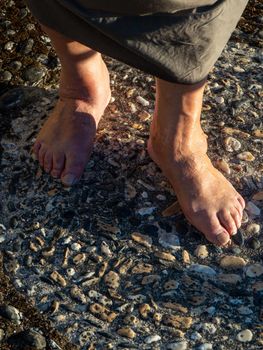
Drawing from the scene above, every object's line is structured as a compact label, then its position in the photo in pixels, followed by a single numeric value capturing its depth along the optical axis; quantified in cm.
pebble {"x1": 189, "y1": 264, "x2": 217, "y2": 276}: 199
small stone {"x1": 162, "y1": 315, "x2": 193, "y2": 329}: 189
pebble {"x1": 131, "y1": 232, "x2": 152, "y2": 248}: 206
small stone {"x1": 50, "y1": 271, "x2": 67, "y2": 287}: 199
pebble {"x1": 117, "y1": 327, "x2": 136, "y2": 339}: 188
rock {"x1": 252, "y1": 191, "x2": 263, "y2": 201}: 215
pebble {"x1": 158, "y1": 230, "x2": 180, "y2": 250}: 205
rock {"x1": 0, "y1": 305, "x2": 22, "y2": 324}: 192
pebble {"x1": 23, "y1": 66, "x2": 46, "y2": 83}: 252
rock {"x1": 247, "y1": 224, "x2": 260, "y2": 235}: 208
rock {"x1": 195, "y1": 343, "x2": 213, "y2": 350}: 185
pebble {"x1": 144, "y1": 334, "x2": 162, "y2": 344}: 187
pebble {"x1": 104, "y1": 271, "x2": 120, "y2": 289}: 198
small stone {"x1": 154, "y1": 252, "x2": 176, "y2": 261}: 203
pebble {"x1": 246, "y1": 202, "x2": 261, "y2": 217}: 211
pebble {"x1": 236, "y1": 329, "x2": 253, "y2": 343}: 186
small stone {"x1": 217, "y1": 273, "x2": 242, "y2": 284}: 197
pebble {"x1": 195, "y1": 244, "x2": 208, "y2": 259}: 203
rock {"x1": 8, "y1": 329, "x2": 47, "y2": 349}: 186
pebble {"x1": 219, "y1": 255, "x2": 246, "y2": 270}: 200
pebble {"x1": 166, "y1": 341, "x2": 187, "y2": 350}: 185
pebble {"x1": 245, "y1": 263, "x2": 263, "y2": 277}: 199
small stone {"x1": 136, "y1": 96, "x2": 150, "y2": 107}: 244
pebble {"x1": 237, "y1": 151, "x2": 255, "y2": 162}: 225
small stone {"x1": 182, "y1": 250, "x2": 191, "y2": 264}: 202
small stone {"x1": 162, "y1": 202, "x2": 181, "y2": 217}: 211
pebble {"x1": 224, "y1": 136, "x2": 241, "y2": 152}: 228
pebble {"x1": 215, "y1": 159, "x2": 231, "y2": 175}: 222
